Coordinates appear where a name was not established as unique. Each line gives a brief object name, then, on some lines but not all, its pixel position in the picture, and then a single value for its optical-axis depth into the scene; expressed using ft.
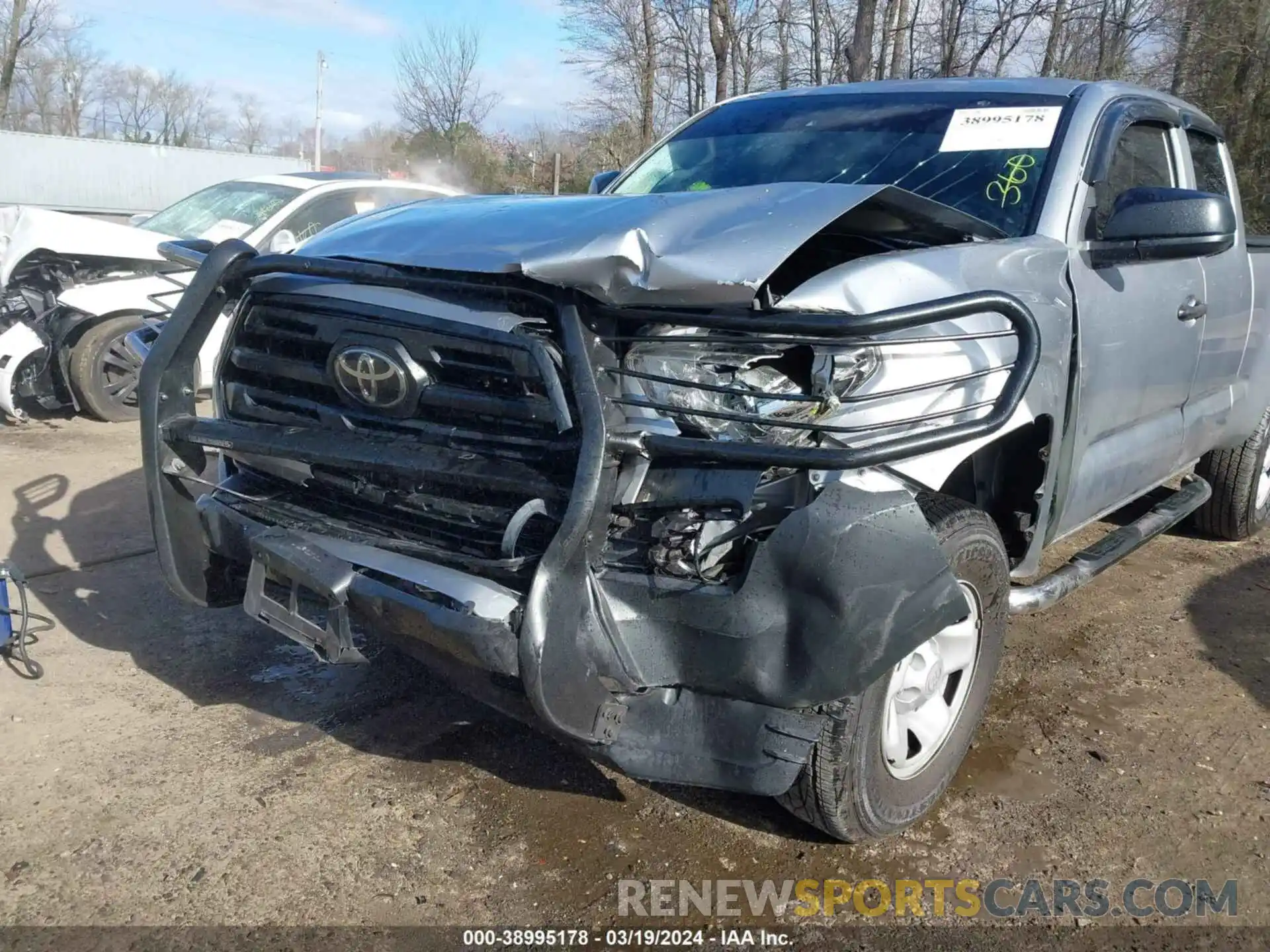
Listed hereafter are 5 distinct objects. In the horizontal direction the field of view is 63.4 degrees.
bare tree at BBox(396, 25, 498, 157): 91.50
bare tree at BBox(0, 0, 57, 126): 120.16
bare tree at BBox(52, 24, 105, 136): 146.20
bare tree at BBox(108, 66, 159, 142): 145.38
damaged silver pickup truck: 7.09
